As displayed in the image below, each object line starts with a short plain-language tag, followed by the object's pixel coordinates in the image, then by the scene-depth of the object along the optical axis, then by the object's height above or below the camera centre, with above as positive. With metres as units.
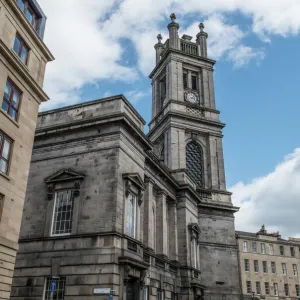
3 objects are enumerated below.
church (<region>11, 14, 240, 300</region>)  19.84 +6.32
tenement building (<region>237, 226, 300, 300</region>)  59.72 +9.65
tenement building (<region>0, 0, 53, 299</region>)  17.09 +9.68
